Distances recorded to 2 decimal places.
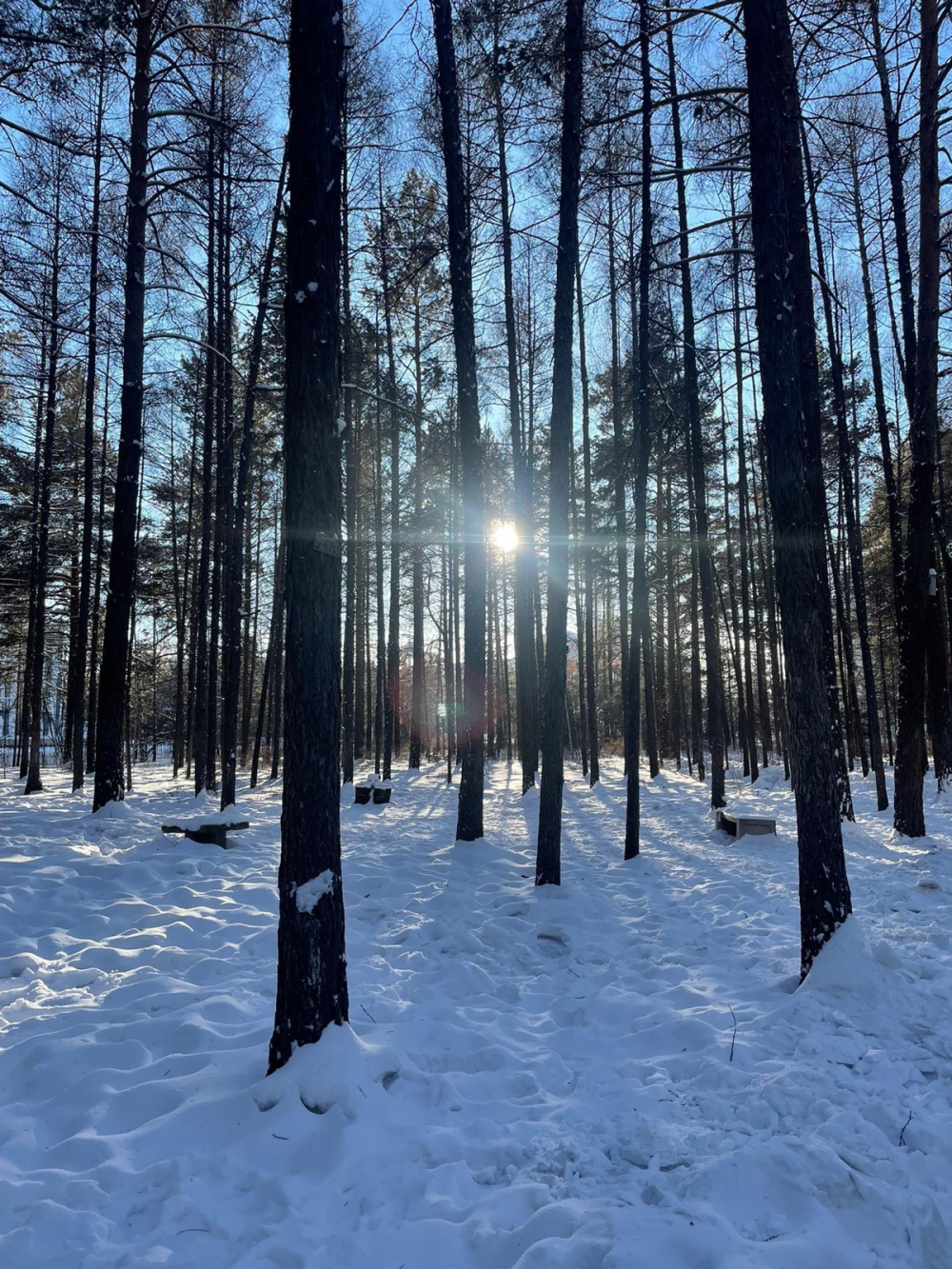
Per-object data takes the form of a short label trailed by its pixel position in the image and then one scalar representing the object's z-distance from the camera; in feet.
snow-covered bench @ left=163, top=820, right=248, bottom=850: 27.07
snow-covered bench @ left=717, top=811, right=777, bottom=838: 31.53
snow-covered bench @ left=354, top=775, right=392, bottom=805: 42.60
